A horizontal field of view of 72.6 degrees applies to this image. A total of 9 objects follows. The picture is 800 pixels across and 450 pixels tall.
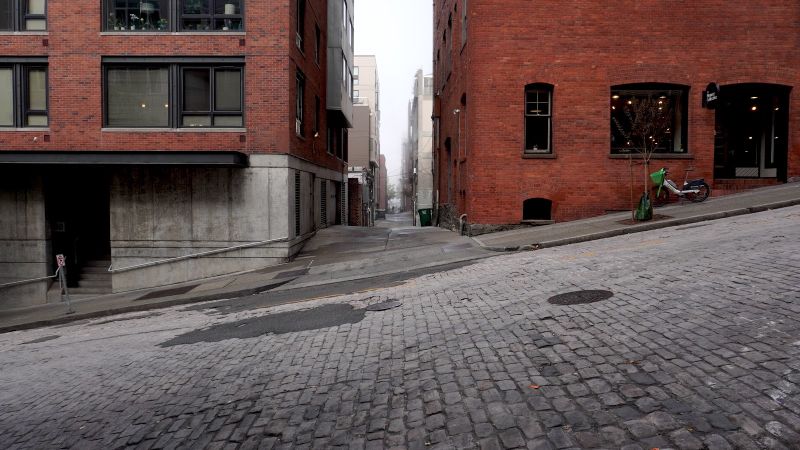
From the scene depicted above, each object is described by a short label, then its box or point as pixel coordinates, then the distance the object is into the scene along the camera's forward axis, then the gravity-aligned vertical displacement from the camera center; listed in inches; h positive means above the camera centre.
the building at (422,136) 2518.5 +360.7
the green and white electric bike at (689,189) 661.9 +23.4
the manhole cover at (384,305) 358.3 -65.4
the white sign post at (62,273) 536.4 -67.0
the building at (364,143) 1870.3 +273.3
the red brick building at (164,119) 669.9 +110.0
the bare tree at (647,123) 582.9 +95.9
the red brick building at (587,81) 673.0 +158.6
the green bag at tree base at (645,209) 571.8 -1.1
